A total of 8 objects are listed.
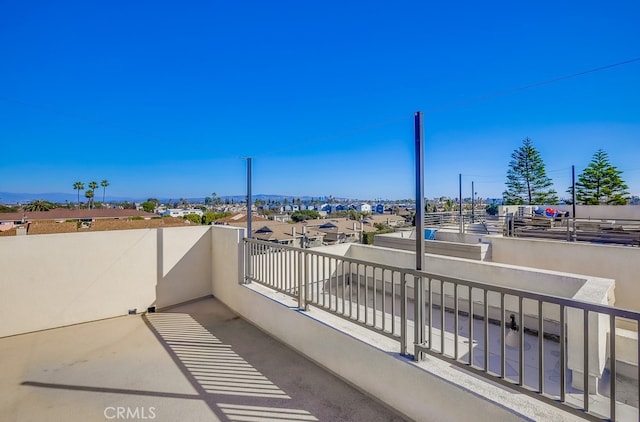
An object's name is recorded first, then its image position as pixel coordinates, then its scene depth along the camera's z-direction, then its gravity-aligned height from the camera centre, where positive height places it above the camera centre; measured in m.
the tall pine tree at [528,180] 20.16 +2.19
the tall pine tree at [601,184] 17.14 +1.59
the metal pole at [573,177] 11.34 +1.38
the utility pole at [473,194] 15.45 +0.90
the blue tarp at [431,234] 9.23 -0.75
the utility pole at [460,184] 13.94 +1.30
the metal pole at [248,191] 4.55 +0.32
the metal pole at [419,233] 1.96 -0.16
